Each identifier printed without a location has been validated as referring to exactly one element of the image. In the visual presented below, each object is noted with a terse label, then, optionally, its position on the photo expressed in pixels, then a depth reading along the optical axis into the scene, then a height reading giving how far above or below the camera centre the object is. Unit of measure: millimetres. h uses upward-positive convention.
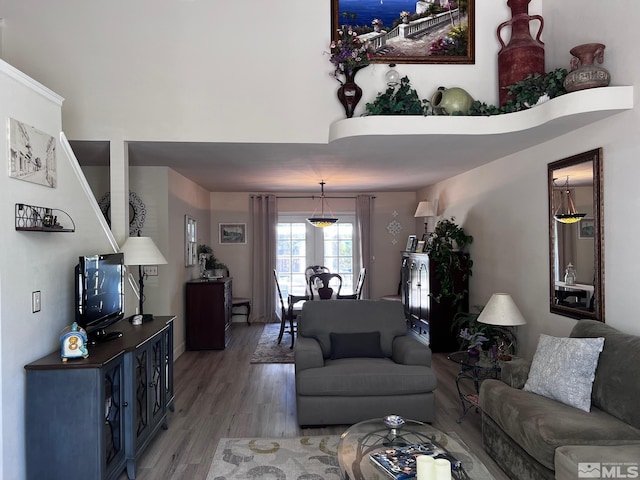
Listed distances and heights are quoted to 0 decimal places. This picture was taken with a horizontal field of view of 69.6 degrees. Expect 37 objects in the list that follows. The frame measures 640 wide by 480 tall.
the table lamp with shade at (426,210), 7243 +467
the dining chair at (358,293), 6762 -797
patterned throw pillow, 2758 -827
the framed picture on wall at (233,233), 8641 +136
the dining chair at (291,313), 6449 -1029
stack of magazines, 2121 -1083
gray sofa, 2275 -1029
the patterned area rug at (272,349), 5871 -1516
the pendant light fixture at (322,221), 7284 +299
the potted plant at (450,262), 5863 -295
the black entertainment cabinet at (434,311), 6008 -952
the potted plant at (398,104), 3938 +1163
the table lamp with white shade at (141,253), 3795 -100
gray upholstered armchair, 3625 -1113
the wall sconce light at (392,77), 4148 +1463
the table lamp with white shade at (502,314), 3717 -613
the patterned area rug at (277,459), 2951 -1504
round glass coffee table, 2164 -1098
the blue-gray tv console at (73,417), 2480 -965
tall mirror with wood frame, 3422 +16
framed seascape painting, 4277 +1959
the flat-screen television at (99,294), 2828 -358
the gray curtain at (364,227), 8703 +236
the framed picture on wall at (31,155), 2541 +515
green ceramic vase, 3969 +1190
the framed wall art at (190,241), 6418 -6
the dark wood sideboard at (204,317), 6371 -1061
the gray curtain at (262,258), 8570 -336
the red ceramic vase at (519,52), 3971 +1627
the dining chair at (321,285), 6527 -649
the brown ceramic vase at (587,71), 3176 +1171
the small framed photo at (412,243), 7609 -67
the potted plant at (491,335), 3891 -929
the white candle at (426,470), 1752 -882
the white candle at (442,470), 1697 -857
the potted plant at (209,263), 7245 -366
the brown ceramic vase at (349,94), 4102 +1306
